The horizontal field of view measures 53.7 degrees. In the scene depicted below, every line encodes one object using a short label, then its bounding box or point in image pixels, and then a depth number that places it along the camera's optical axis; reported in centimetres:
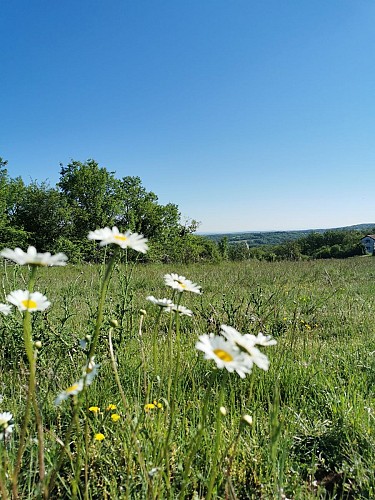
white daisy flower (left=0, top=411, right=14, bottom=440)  31
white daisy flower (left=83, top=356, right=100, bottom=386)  30
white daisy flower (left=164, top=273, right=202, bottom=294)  39
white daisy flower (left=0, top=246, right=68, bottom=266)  25
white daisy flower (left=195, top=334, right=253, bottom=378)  25
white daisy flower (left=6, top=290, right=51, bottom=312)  28
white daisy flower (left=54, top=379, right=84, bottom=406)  26
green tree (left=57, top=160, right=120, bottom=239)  2509
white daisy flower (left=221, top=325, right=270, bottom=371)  27
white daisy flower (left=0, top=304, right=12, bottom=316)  32
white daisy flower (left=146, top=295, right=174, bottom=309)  41
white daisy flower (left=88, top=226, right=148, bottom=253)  27
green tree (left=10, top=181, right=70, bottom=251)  2339
